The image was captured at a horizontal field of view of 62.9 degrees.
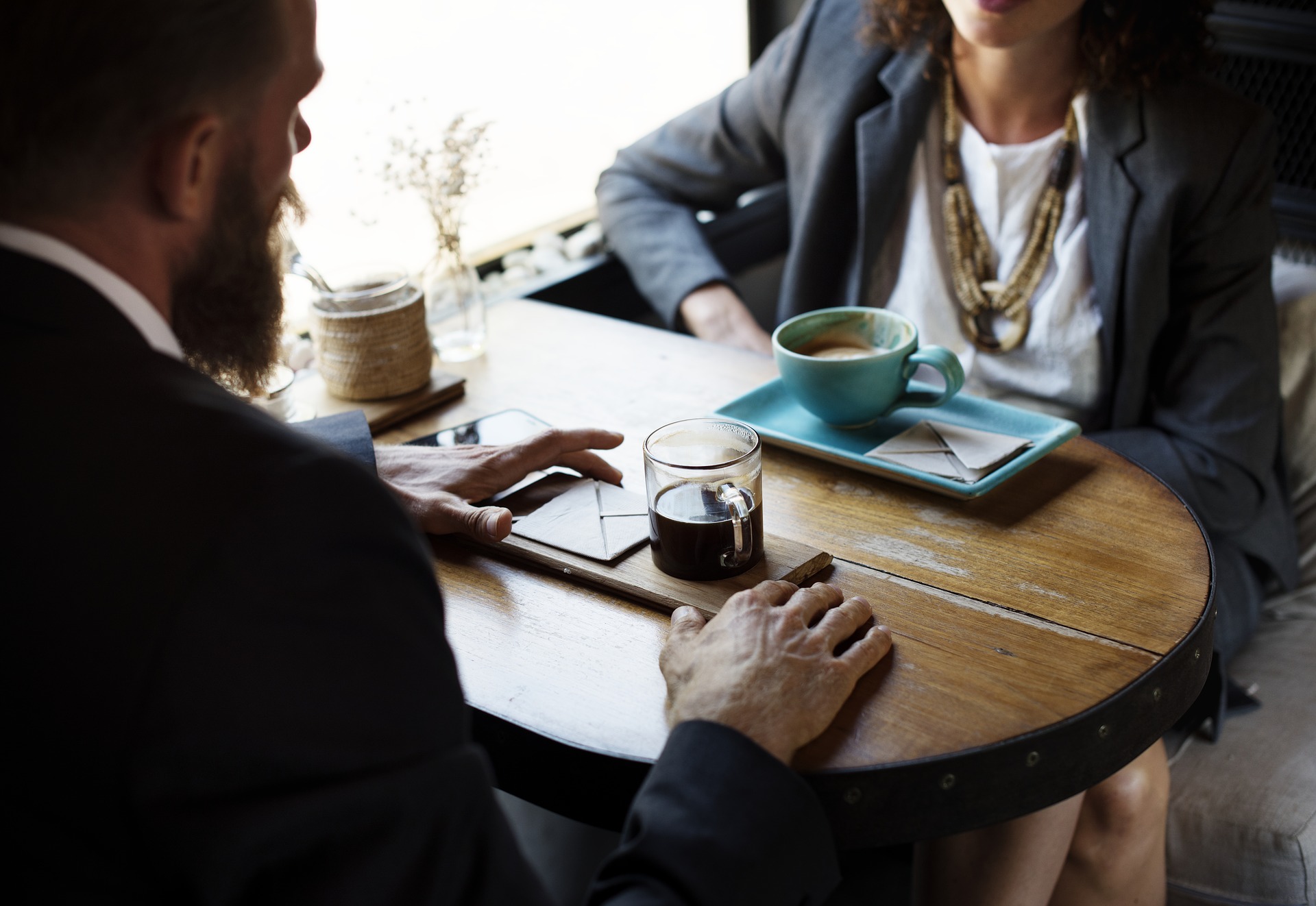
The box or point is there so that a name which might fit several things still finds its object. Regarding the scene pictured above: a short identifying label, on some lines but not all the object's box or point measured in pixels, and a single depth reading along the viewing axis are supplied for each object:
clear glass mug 0.96
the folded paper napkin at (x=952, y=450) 1.14
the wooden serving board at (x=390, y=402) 1.38
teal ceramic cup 1.21
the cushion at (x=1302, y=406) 1.67
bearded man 0.56
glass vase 1.60
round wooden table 0.79
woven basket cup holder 1.39
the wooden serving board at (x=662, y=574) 0.96
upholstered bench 1.30
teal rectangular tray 1.14
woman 1.51
